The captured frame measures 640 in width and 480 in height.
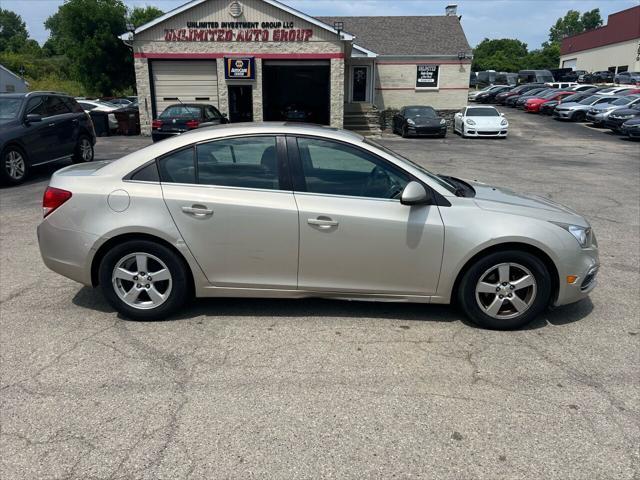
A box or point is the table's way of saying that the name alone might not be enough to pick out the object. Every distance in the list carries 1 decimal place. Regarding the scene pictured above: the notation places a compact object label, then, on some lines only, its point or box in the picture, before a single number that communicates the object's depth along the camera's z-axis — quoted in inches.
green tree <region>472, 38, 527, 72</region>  3302.2
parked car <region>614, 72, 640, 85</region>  1601.5
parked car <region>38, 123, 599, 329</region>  155.9
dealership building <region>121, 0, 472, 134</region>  868.6
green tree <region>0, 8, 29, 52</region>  3969.7
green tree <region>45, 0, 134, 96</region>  1491.1
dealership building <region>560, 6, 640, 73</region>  2199.8
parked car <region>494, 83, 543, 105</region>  1638.8
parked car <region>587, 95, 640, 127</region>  987.3
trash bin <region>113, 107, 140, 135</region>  919.0
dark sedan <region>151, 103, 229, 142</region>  647.8
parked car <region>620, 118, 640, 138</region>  816.9
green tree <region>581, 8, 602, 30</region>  5093.5
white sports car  923.4
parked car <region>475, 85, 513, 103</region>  1777.8
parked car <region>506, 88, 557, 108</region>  1440.7
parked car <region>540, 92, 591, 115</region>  1235.9
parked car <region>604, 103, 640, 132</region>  909.8
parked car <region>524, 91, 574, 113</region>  1354.6
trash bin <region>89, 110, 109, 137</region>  890.7
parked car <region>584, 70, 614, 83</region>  1924.0
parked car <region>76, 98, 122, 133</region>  922.1
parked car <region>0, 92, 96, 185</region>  390.6
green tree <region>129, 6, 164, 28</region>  2208.4
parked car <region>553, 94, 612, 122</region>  1157.7
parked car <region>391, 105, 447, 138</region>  939.3
